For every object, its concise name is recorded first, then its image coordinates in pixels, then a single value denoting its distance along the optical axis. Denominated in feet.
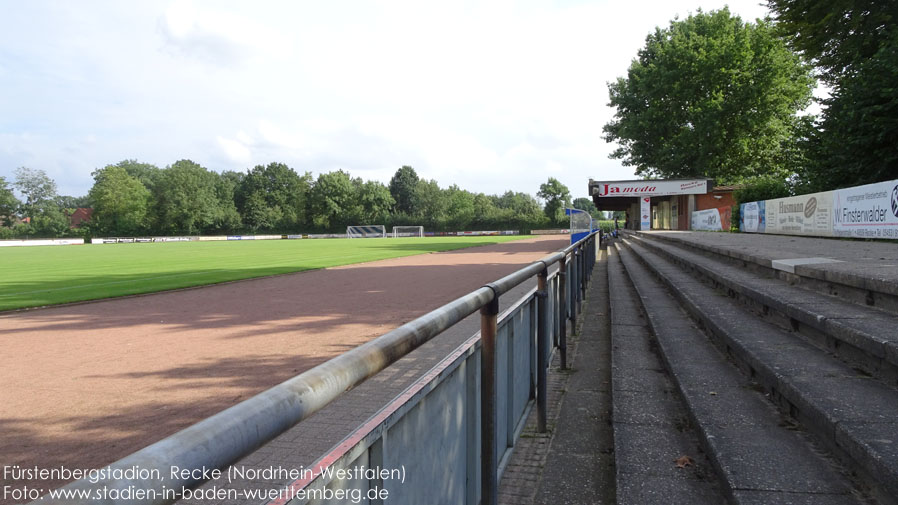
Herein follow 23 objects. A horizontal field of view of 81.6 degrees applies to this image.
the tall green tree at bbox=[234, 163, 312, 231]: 315.17
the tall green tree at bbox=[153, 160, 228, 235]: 288.10
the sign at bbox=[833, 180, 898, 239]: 40.78
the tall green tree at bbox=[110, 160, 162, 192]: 422.41
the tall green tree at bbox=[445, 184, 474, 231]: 276.04
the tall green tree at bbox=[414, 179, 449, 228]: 331.67
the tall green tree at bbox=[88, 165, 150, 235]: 283.38
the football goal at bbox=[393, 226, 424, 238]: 278.87
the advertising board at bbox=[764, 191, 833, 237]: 54.95
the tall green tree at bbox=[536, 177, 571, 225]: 338.34
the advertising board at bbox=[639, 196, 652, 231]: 108.47
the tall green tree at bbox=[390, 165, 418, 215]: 386.52
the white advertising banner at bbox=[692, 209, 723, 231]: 100.76
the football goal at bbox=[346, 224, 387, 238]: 282.07
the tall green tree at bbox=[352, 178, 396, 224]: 294.66
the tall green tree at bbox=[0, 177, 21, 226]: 294.66
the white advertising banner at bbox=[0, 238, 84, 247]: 237.18
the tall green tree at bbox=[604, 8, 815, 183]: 110.32
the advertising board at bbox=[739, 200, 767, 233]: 77.66
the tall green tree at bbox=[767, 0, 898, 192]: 55.47
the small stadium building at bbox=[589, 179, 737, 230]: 103.96
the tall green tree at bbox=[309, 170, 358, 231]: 300.20
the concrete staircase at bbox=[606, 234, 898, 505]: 7.72
